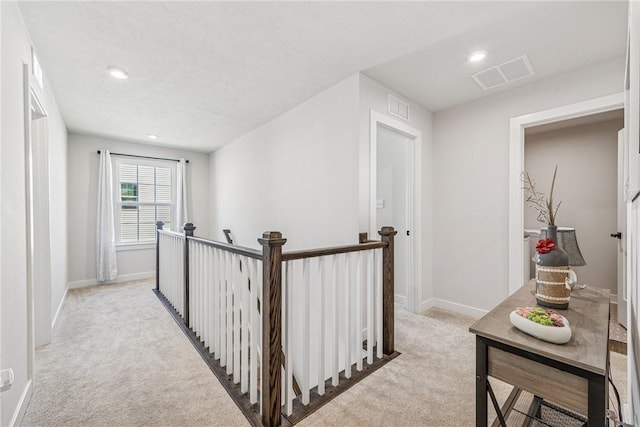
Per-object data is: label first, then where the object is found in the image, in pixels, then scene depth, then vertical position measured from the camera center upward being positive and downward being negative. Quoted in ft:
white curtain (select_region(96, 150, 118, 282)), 15.34 -0.90
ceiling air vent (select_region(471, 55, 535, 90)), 7.78 +4.06
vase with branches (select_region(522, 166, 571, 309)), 4.26 -1.03
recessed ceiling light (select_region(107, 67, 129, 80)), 8.25 +4.20
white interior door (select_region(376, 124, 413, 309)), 10.81 +0.54
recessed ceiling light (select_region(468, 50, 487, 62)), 7.31 +4.12
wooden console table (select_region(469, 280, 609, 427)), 2.89 -1.77
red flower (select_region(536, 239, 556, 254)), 4.41 -0.59
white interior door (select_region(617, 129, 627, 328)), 8.57 -1.31
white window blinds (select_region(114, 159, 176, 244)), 16.62 +0.82
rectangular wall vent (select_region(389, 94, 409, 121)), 9.50 +3.58
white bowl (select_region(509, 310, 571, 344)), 3.23 -1.46
